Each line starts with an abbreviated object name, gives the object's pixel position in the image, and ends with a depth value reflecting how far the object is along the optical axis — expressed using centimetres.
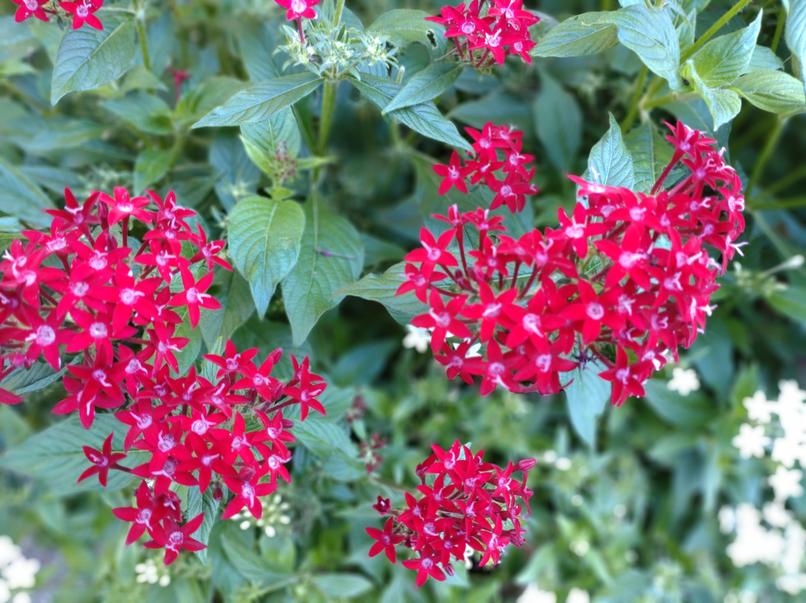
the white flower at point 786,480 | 60
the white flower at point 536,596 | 58
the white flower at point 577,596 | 59
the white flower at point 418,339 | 55
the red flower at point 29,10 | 43
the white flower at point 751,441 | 56
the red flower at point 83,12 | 43
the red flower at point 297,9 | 42
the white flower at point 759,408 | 56
